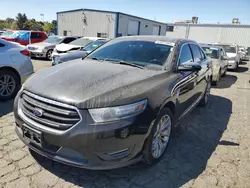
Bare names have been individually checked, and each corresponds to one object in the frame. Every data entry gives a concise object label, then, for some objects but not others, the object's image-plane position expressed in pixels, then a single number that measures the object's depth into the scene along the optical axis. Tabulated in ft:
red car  48.50
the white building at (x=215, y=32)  113.50
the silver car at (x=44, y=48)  40.29
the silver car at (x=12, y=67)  15.71
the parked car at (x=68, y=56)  22.34
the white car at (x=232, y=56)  42.86
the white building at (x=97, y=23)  91.71
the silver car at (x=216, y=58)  26.68
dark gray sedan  7.01
